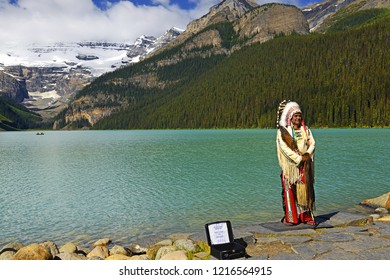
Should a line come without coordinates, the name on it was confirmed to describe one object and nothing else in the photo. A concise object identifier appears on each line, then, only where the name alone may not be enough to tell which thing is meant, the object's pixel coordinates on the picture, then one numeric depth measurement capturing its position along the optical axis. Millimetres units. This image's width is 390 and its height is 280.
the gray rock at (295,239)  7502
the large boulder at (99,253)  9148
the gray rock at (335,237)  7466
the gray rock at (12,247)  10171
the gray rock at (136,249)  10152
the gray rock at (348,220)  8977
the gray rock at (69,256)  8906
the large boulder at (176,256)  6981
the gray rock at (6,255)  8983
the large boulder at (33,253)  7891
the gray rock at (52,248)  9360
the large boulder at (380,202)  13509
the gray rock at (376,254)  6285
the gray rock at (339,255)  6326
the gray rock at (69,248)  10008
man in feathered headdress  8375
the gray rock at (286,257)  6516
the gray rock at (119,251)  9578
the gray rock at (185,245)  7839
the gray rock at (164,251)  7895
